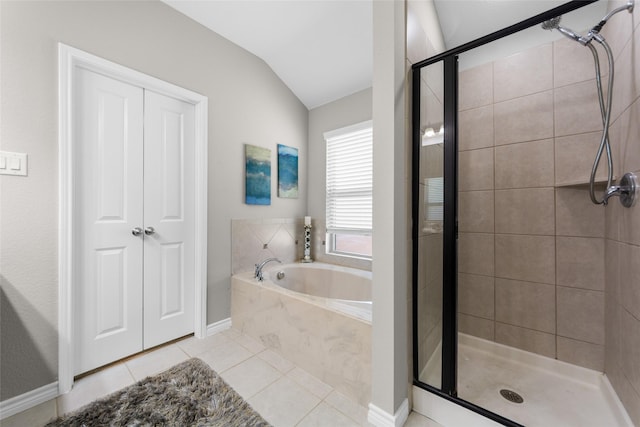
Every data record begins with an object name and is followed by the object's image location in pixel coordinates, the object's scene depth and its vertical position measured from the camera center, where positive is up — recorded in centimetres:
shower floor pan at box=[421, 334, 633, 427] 126 -102
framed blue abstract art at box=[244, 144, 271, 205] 244 +37
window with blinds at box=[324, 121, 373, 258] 267 +25
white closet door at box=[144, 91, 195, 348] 190 -5
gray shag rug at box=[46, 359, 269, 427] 126 -103
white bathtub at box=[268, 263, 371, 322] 248 -70
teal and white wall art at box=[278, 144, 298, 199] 277 +46
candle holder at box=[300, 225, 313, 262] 298 -36
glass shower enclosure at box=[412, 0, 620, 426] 124 -1
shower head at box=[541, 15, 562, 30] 100 +79
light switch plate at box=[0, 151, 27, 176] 130 +26
